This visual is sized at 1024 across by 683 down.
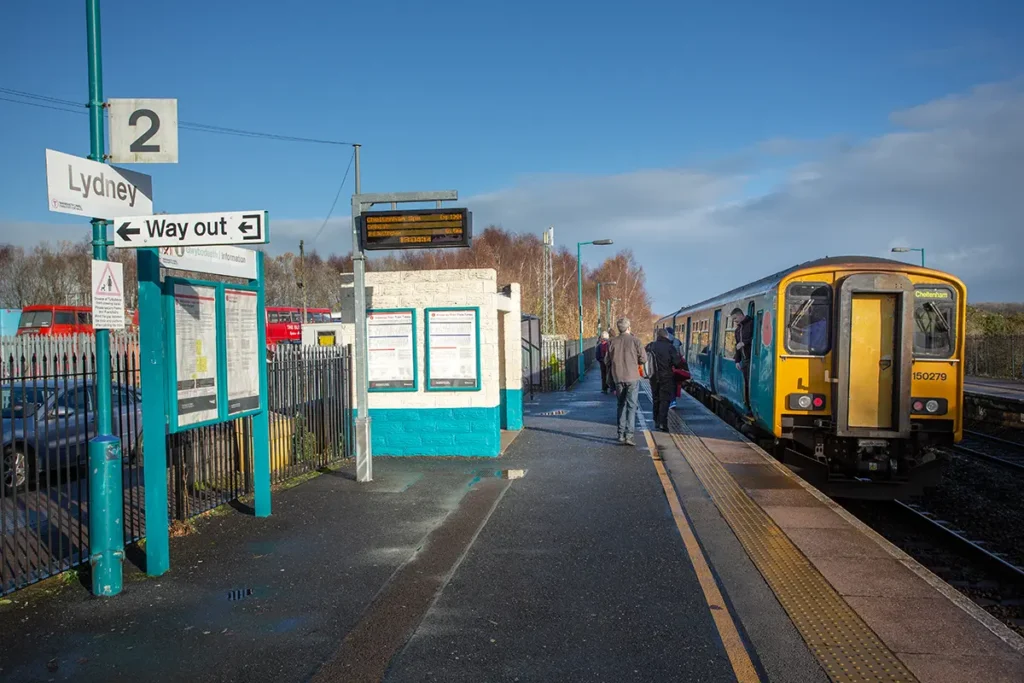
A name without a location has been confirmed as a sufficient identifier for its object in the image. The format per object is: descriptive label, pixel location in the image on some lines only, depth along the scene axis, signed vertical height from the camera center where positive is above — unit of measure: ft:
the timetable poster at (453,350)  37.70 -1.78
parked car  19.24 -3.77
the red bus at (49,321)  100.63 -0.90
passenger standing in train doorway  41.47 -1.80
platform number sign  19.47 +4.48
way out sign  18.93 +2.02
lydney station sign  17.17 +2.90
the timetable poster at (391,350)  37.99 -1.79
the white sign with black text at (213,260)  20.66 +1.49
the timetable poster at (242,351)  23.58 -1.16
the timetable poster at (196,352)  21.04 -1.06
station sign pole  18.12 -3.46
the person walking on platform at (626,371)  41.24 -3.08
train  33.45 -2.56
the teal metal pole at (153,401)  19.38 -2.13
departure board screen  32.17 +3.43
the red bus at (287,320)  141.90 -1.56
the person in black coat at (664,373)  47.70 -3.72
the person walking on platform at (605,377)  81.67 -6.93
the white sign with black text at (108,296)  17.88 +0.40
